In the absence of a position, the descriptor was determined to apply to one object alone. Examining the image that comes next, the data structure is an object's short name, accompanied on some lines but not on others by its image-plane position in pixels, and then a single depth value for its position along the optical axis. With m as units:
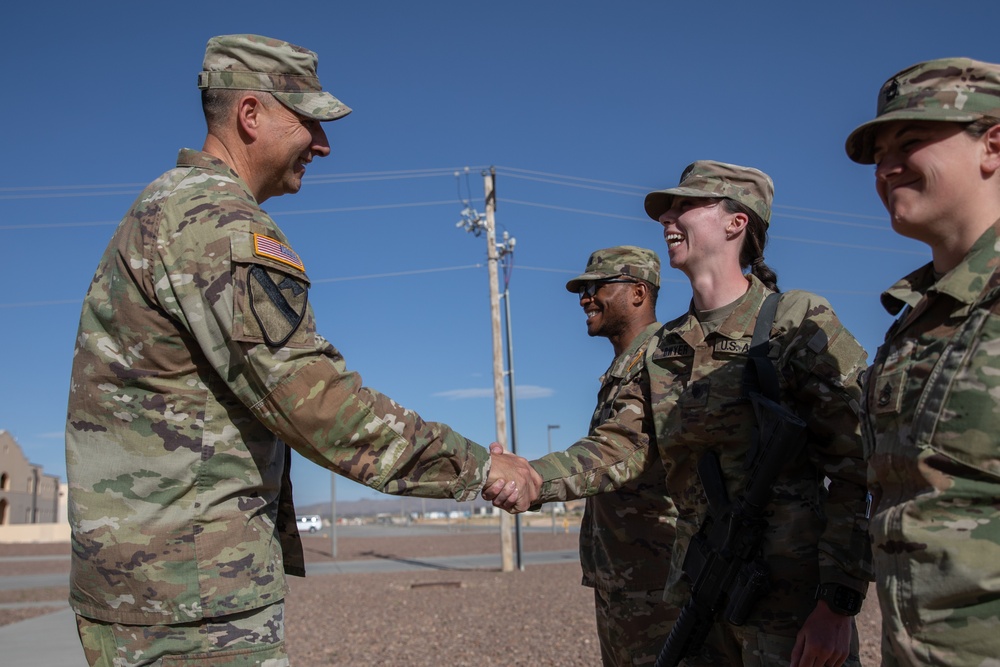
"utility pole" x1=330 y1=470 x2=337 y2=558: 21.55
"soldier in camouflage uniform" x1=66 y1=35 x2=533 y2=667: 2.51
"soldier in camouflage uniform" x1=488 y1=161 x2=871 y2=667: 2.83
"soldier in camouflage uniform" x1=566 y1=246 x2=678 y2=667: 4.11
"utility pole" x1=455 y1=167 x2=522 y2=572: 18.92
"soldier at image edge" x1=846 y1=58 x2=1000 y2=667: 1.98
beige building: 54.00
